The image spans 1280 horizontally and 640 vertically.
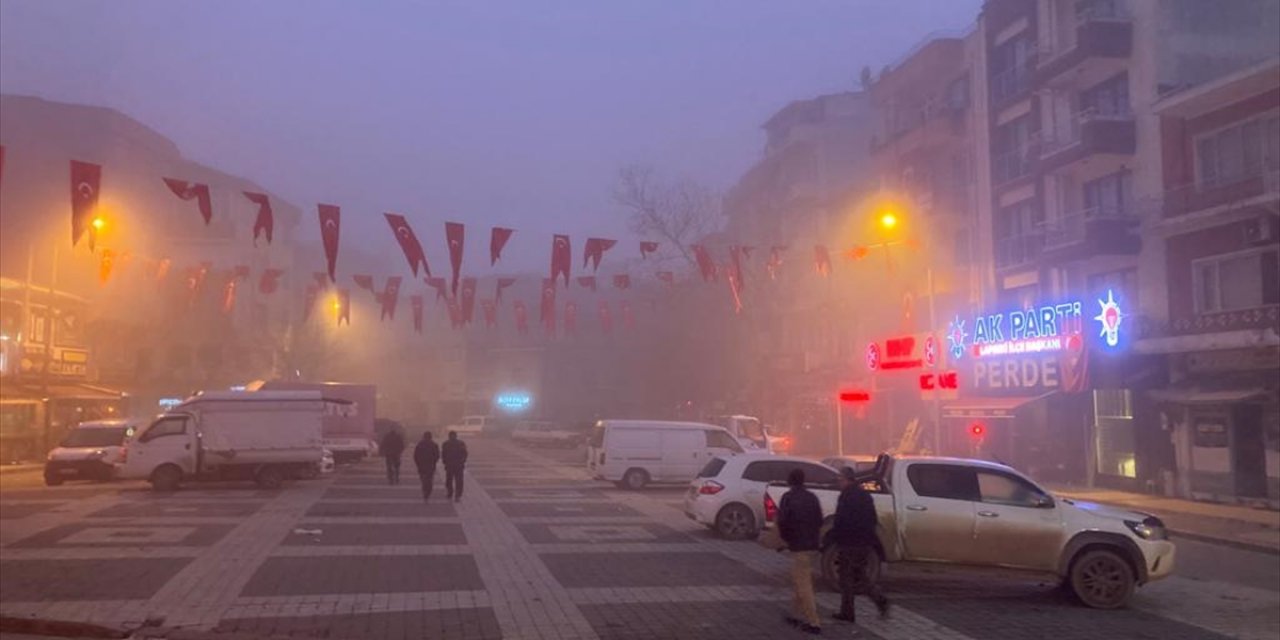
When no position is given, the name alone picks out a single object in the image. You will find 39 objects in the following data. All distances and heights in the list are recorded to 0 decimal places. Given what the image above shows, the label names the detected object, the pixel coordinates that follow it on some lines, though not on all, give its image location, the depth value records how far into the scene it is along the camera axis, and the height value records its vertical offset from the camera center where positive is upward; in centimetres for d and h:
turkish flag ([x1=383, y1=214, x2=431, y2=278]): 2370 +382
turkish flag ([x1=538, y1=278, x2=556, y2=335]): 3662 +364
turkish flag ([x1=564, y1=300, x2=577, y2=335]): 4175 +370
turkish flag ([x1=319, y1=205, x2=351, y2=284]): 2331 +400
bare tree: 5362 +906
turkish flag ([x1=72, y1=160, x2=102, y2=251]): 2072 +434
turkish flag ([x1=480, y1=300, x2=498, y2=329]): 4000 +378
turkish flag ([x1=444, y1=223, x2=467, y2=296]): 2495 +398
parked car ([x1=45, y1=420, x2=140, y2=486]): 3025 -127
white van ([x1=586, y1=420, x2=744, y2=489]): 3023 -126
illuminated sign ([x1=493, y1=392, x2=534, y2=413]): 9369 +58
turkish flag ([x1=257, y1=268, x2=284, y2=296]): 3872 +489
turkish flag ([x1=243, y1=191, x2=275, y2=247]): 2256 +421
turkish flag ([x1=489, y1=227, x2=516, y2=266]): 2603 +410
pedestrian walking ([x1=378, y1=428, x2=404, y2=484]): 3166 -134
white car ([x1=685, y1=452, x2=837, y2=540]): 1878 -151
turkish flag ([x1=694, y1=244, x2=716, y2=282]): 3212 +443
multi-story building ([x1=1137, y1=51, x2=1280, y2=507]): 2619 +318
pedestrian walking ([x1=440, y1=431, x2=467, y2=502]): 2562 -126
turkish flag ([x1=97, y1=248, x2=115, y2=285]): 2978 +423
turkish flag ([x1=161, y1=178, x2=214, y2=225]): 2184 +454
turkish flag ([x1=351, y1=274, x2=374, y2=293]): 3191 +388
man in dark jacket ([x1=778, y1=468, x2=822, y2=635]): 1088 -140
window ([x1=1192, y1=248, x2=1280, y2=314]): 2636 +318
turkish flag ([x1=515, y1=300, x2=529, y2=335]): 4259 +375
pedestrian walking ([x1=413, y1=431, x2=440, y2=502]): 2552 -128
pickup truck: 1281 -155
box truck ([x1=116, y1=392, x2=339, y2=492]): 2781 -85
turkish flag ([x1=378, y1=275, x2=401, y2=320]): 3528 +380
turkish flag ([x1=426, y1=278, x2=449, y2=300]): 3278 +388
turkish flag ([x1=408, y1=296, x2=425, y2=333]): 3997 +382
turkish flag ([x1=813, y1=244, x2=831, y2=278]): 3634 +513
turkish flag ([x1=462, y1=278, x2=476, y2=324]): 3488 +375
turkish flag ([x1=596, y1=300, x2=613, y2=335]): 4322 +379
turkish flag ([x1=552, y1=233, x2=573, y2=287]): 2789 +405
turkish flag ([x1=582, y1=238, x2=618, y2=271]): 2767 +412
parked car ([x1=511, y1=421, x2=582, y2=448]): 6396 -171
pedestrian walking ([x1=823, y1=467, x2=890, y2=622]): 1133 -146
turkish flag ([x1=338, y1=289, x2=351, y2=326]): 4781 +482
